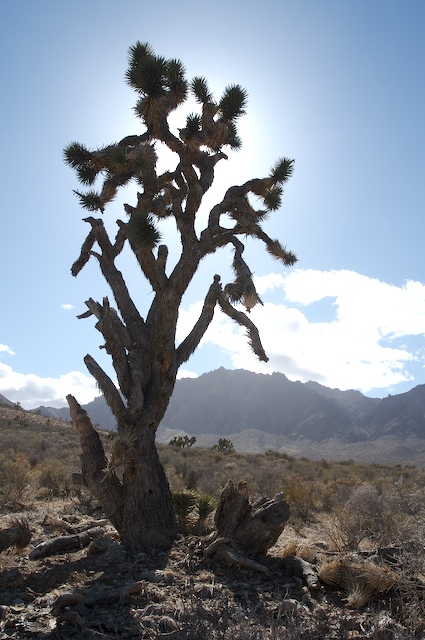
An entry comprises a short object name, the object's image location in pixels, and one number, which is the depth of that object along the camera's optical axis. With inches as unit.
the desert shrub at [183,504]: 298.2
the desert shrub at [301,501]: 411.8
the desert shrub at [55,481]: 438.9
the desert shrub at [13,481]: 383.9
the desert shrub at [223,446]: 1151.7
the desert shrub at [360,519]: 273.6
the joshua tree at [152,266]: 253.0
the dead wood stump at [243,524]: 221.9
